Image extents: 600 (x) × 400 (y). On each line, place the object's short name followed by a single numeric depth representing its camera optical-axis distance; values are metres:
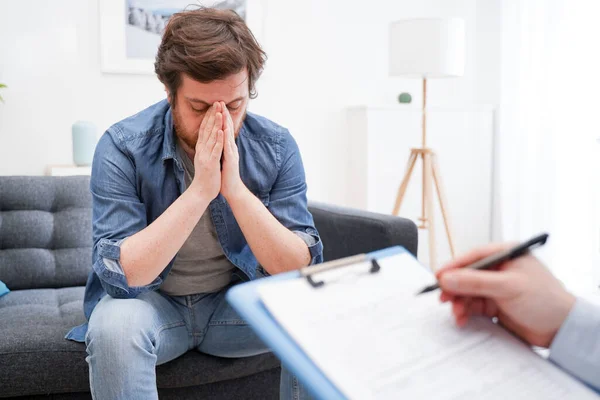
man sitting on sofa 1.21
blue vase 2.56
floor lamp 2.88
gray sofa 1.42
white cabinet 3.36
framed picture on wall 2.88
